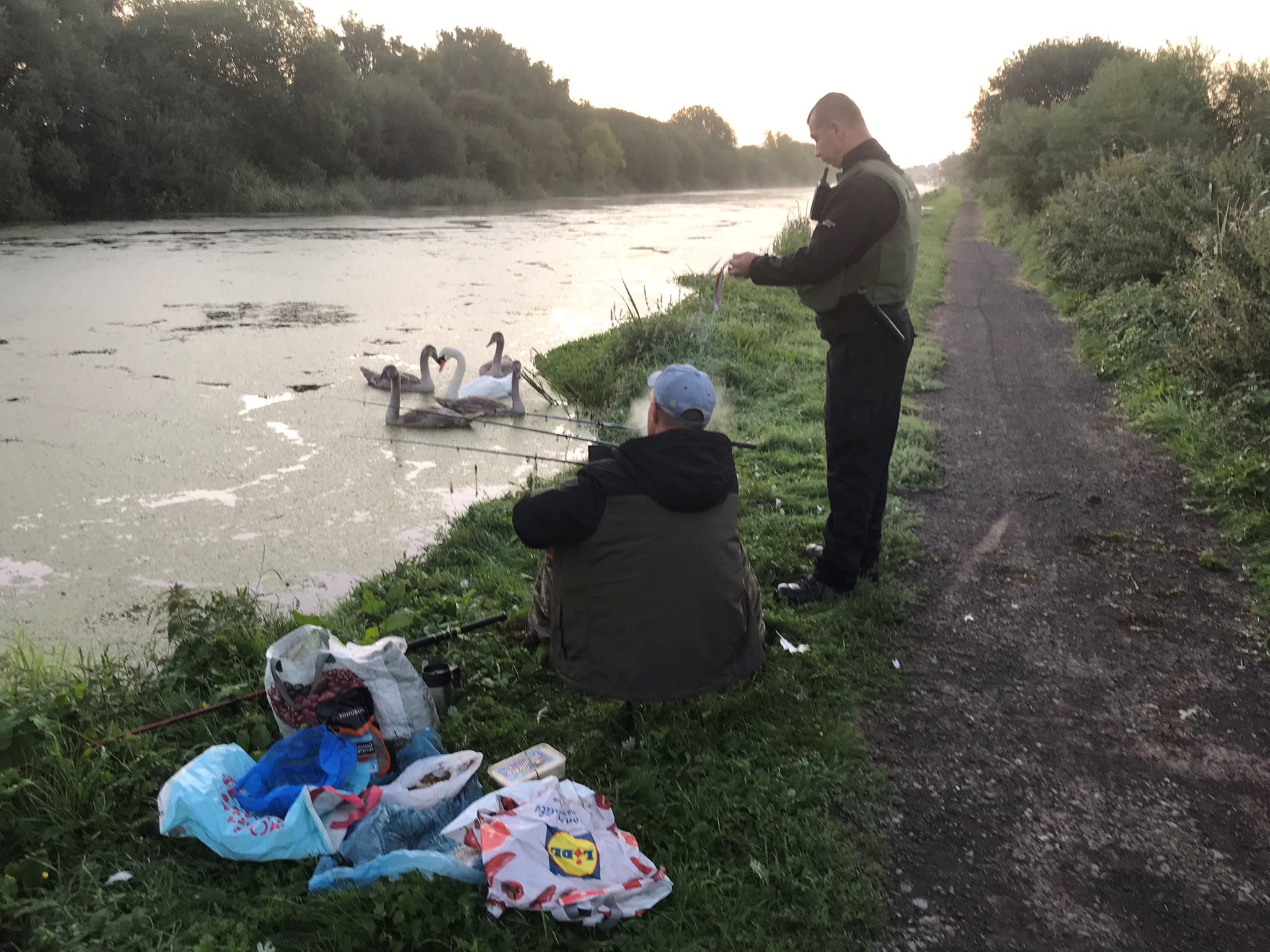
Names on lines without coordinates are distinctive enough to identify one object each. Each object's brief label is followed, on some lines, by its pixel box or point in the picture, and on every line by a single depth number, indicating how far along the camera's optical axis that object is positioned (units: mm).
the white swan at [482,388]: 8420
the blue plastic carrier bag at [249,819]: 2668
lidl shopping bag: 2449
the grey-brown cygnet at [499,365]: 8844
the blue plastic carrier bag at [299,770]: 2840
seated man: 3006
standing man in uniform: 3664
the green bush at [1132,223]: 11211
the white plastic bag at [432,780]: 2859
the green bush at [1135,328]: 8656
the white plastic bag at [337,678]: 3107
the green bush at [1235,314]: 6469
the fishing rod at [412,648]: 3191
